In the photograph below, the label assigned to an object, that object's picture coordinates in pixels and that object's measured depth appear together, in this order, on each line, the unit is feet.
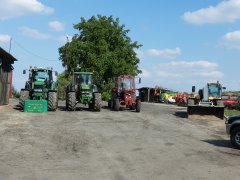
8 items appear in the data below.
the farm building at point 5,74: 54.28
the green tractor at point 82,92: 48.13
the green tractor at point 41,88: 46.44
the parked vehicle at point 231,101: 79.27
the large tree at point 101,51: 113.33
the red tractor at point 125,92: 53.31
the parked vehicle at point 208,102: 47.03
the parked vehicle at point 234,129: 26.18
